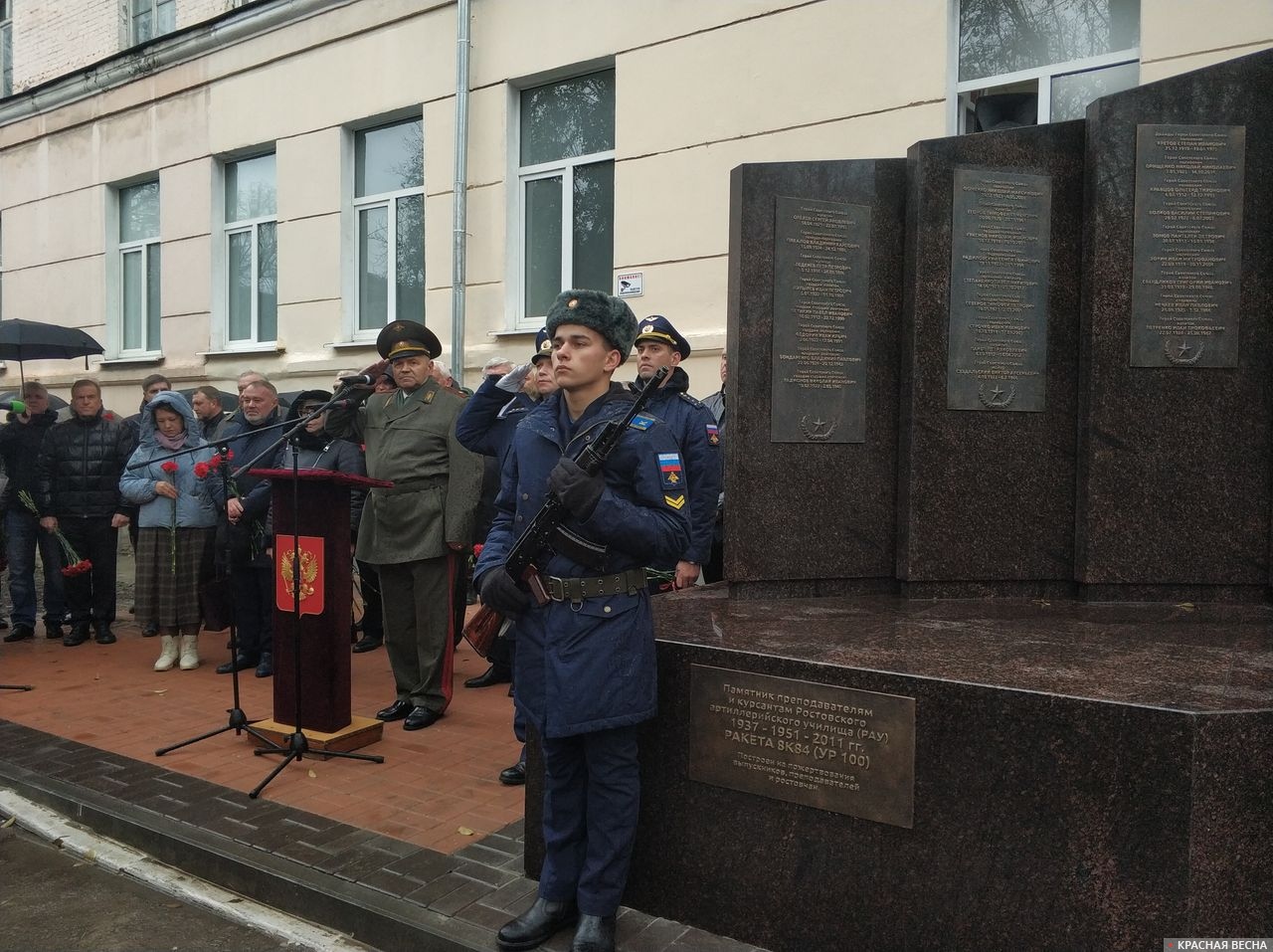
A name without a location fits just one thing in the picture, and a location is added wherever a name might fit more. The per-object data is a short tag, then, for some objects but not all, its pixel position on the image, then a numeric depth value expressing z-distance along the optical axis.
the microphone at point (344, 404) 4.55
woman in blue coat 6.78
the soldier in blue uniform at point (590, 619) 2.87
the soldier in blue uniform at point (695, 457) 4.84
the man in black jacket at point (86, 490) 7.60
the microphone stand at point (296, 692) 4.46
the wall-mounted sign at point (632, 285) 8.62
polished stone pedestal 2.43
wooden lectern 4.89
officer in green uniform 5.37
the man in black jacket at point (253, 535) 6.50
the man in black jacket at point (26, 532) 7.84
